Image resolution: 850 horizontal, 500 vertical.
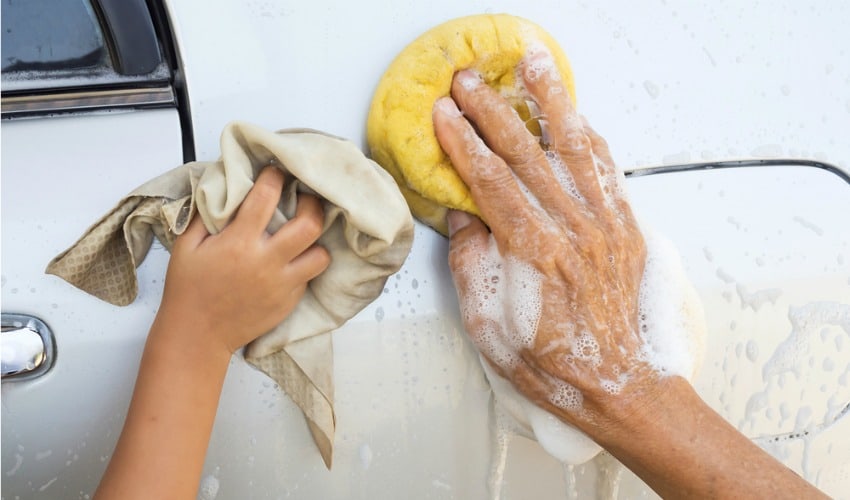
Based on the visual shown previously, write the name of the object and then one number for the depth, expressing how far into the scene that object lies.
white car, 0.91
